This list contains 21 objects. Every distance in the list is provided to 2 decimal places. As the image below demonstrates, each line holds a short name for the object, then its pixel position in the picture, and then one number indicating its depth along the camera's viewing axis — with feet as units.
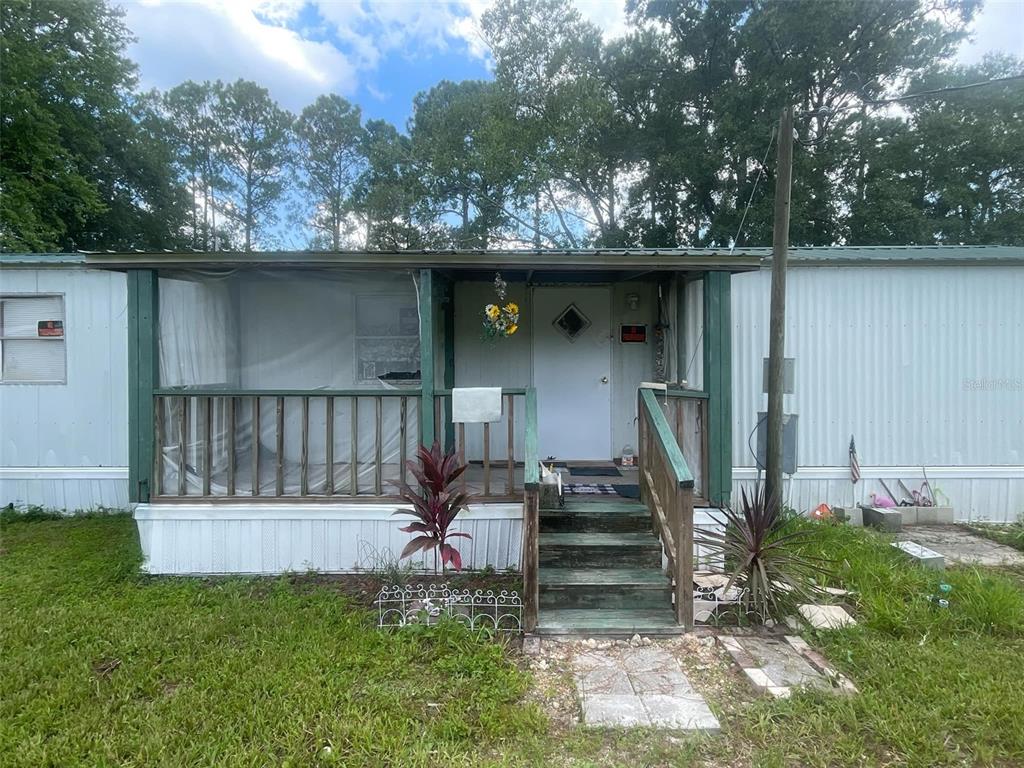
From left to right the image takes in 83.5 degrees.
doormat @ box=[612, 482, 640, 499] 15.69
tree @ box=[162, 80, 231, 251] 66.28
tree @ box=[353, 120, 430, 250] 54.90
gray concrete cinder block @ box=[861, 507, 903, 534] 17.40
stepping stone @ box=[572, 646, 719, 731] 8.58
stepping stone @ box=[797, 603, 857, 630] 11.28
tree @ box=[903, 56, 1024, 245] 43.21
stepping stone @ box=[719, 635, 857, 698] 9.34
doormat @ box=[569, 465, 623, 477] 18.19
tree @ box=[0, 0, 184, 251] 38.27
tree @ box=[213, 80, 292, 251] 71.15
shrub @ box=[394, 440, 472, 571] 12.50
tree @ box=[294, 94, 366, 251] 71.00
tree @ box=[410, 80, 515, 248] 52.13
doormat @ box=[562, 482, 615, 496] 15.88
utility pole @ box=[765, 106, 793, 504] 15.03
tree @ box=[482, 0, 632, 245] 52.29
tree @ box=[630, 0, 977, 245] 47.50
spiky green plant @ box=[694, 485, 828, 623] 11.82
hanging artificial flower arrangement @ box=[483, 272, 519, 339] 17.31
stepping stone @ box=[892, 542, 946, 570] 13.78
